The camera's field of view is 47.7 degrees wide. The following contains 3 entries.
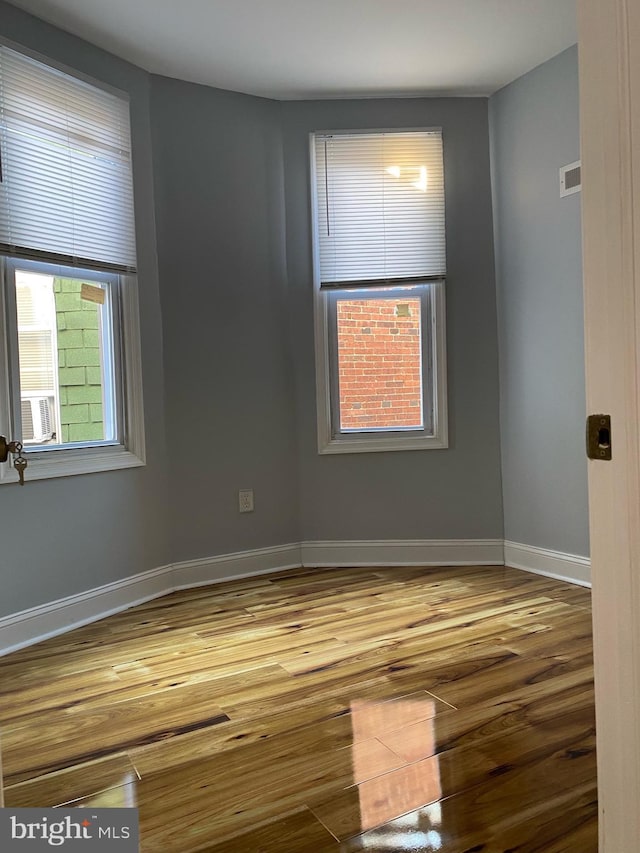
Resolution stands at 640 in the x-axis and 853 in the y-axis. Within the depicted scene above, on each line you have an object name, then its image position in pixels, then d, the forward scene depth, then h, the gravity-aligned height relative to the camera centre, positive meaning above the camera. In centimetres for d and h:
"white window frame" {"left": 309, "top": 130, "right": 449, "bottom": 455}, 414 +8
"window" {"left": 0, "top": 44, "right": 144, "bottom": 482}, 304 +62
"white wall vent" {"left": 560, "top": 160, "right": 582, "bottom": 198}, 354 +105
